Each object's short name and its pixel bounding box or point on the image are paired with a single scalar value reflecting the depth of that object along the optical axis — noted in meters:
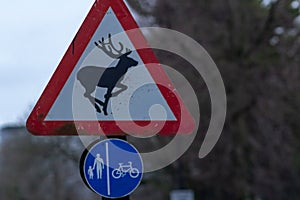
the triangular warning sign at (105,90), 7.69
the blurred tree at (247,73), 39.76
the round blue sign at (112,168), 7.69
